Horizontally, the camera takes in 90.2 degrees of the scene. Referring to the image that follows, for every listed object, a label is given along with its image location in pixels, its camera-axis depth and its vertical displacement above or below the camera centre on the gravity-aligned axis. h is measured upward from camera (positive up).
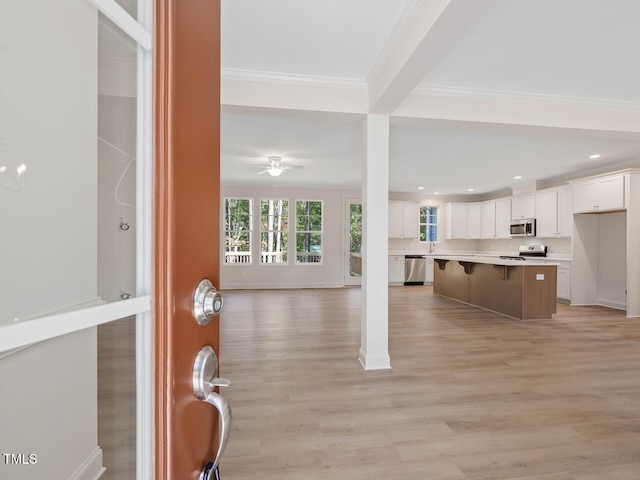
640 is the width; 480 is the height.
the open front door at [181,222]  0.46 +0.03
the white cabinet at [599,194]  5.20 +0.79
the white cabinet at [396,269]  8.60 -0.82
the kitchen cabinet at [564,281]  6.03 -0.80
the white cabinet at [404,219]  8.77 +0.55
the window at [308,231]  8.35 +0.20
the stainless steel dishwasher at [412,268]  8.71 -0.79
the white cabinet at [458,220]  8.81 +0.53
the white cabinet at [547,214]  6.40 +0.53
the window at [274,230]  8.17 +0.22
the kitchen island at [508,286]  4.83 -0.77
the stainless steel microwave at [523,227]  6.88 +0.27
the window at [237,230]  7.99 +0.21
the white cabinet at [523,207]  6.96 +0.75
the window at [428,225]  9.16 +0.40
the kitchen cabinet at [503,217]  7.75 +0.56
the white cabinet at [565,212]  6.05 +0.53
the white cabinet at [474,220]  8.76 +0.53
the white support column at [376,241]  2.96 -0.02
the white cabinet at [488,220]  8.23 +0.52
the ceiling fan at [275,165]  5.31 +1.27
